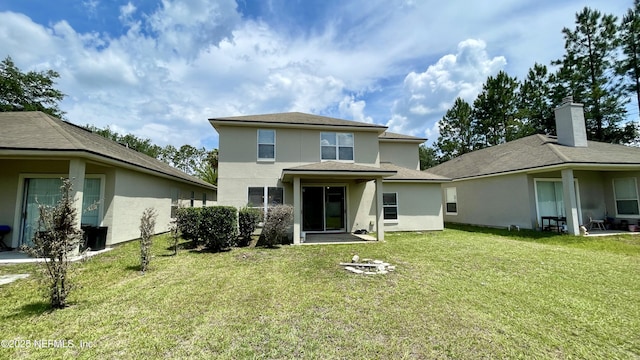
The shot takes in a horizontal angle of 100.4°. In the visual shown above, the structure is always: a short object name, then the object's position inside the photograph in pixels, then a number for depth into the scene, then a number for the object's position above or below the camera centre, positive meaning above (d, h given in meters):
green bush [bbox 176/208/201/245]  9.21 -0.46
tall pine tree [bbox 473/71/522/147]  29.67 +10.81
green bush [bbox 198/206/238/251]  8.87 -0.64
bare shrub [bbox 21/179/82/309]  4.07 -0.53
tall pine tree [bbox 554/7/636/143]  22.94 +11.41
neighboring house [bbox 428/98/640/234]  12.26 +1.17
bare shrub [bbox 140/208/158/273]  6.48 -0.83
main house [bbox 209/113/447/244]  12.02 +1.25
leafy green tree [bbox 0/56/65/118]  22.91 +10.72
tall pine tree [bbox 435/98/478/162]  33.59 +9.52
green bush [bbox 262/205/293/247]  9.64 -0.61
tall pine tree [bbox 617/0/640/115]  21.70 +12.52
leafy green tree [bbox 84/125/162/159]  35.62 +9.63
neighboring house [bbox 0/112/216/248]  7.80 +1.16
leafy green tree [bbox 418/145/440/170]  44.08 +7.95
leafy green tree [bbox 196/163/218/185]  23.97 +2.87
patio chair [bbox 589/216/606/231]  13.60 -1.05
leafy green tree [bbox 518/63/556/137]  27.05 +10.41
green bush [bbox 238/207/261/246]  9.79 -0.57
